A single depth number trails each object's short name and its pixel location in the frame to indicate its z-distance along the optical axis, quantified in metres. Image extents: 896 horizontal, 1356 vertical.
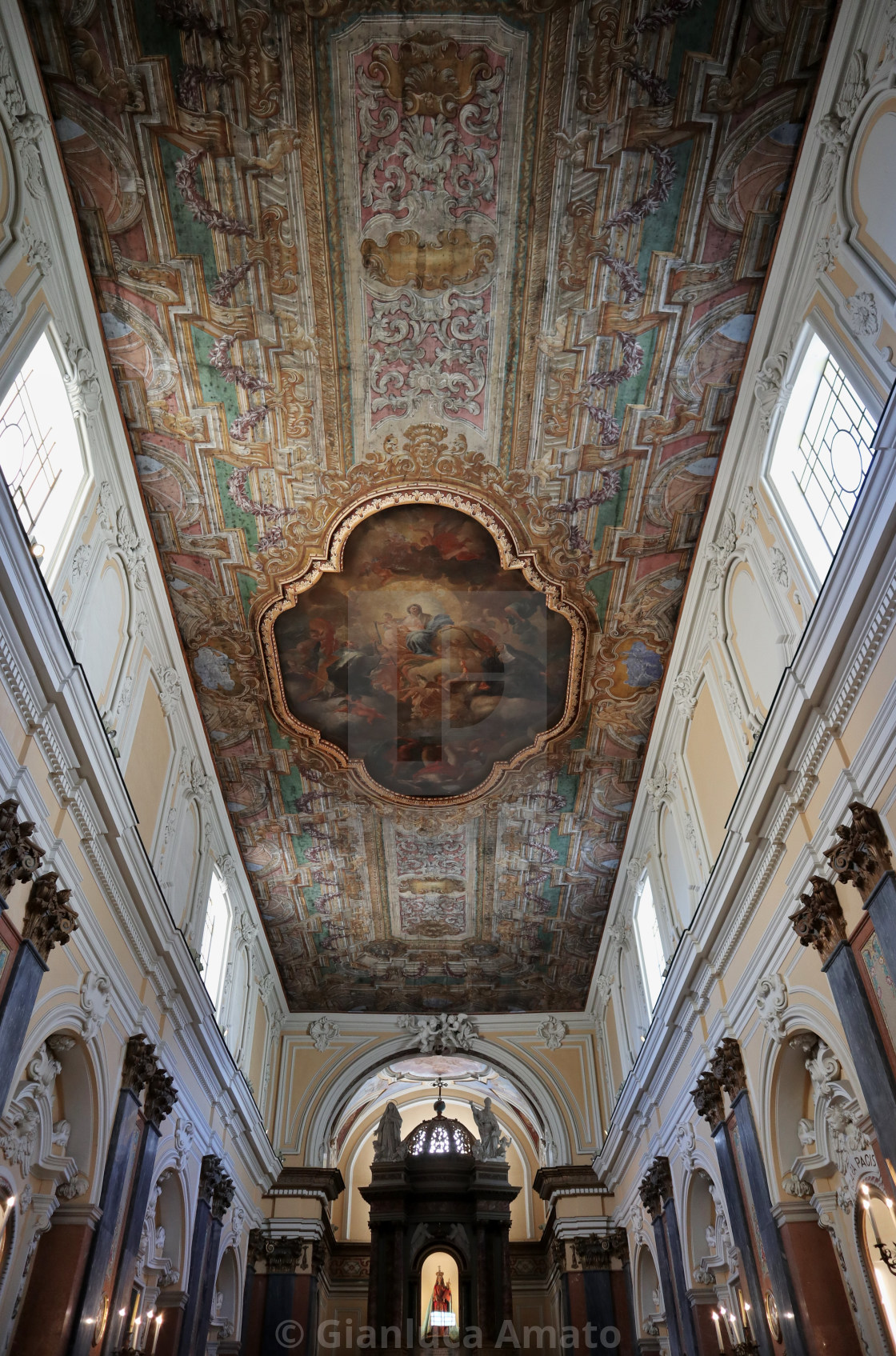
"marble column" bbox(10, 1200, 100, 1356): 8.84
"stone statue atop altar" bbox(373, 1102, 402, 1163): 24.55
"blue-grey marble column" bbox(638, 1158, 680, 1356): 13.89
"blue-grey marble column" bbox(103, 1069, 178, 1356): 10.59
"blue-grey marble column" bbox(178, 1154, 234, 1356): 13.62
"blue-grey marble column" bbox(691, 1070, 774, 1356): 10.24
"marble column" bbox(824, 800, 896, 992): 7.08
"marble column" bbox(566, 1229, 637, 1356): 18.17
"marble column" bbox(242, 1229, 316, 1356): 17.97
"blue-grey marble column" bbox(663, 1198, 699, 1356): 12.95
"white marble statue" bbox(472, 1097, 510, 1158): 24.61
